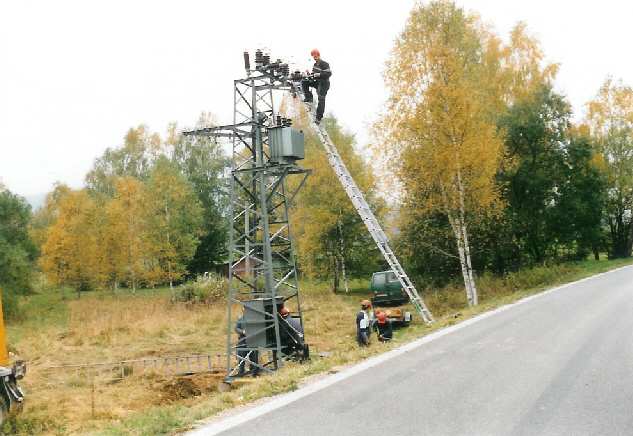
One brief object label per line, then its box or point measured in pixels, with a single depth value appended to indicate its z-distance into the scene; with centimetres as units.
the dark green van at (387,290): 2739
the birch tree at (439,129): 2189
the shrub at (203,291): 3431
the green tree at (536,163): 3203
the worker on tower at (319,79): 1623
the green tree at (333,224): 3609
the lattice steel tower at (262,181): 1462
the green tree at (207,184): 5378
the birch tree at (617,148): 4056
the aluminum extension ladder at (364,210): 1803
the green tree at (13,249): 3296
